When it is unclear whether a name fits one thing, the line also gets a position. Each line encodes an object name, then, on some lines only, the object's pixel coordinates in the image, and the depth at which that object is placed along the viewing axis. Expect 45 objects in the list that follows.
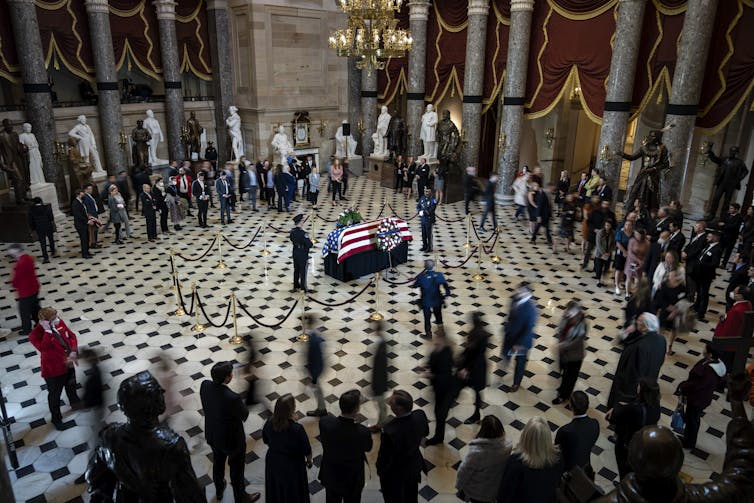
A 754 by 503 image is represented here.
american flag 10.12
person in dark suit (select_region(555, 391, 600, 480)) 4.11
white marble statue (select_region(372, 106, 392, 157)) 19.66
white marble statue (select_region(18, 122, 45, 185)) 13.63
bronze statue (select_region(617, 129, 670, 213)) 12.61
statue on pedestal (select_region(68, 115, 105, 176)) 15.25
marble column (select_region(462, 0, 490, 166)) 16.28
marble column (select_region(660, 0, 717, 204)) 11.88
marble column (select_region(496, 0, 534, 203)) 15.16
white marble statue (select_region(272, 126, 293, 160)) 18.20
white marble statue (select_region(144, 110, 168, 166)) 17.77
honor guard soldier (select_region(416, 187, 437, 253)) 11.48
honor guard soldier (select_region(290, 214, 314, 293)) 9.29
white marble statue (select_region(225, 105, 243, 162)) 18.62
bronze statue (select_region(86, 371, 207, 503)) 2.44
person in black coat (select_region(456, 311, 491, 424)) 5.63
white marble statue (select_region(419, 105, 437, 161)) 17.88
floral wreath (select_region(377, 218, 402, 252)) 10.36
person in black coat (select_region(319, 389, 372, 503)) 3.98
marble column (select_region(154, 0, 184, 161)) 17.80
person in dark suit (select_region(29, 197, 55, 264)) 10.73
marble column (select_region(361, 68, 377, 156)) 20.52
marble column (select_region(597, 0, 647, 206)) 12.86
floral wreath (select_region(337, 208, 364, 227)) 11.05
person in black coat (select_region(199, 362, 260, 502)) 4.44
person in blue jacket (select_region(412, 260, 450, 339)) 7.50
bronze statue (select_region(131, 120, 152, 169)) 17.11
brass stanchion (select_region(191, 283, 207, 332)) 8.44
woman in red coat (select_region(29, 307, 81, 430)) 5.79
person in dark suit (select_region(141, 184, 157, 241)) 12.24
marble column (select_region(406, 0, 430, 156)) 18.11
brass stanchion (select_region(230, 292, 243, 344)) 7.98
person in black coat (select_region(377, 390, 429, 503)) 4.14
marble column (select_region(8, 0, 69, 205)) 13.87
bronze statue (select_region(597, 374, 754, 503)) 1.71
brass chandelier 9.58
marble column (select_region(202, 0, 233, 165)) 18.69
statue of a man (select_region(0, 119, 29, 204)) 12.83
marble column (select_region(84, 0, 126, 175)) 15.84
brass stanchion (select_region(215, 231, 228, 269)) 11.15
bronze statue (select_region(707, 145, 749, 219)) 12.69
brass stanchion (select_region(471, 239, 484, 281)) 10.59
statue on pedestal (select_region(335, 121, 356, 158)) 20.41
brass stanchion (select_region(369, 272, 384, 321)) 8.95
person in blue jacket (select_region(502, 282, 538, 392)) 6.44
